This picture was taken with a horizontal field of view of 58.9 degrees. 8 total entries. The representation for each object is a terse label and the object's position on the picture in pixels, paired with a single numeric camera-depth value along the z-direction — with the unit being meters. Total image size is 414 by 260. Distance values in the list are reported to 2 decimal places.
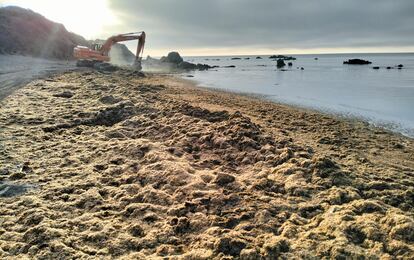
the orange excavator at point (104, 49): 32.97
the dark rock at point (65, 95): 13.63
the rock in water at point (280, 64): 73.17
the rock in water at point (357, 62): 82.16
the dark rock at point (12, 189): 5.50
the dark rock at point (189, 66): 62.78
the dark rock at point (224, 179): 5.72
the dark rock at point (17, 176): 6.05
